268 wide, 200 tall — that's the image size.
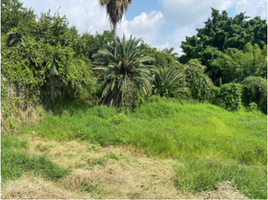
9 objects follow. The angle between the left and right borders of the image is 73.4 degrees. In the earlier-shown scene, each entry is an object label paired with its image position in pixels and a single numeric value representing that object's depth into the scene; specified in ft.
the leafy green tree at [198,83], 36.52
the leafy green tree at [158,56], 40.04
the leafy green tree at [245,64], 42.47
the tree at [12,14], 35.90
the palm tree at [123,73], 28.71
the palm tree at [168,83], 34.53
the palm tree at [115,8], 32.79
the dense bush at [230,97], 35.53
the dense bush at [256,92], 37.14
